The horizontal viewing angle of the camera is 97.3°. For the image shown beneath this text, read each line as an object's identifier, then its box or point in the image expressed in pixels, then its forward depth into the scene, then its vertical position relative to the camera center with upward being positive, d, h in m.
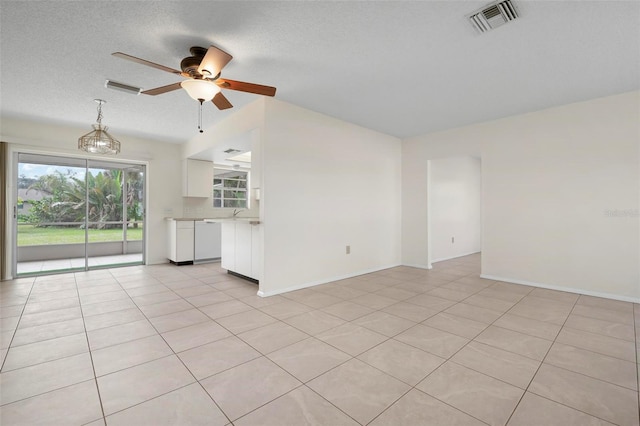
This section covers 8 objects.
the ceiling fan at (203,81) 2.30 +1.18
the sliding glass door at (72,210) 5.00 +0.10
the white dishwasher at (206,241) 5.91 -0.56
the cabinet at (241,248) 4.08 -0.52
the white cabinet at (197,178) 6.05 +0.82
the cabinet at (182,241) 5.67 -0.52
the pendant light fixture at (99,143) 3.81 +0.99
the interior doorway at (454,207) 6.23 +0.22
